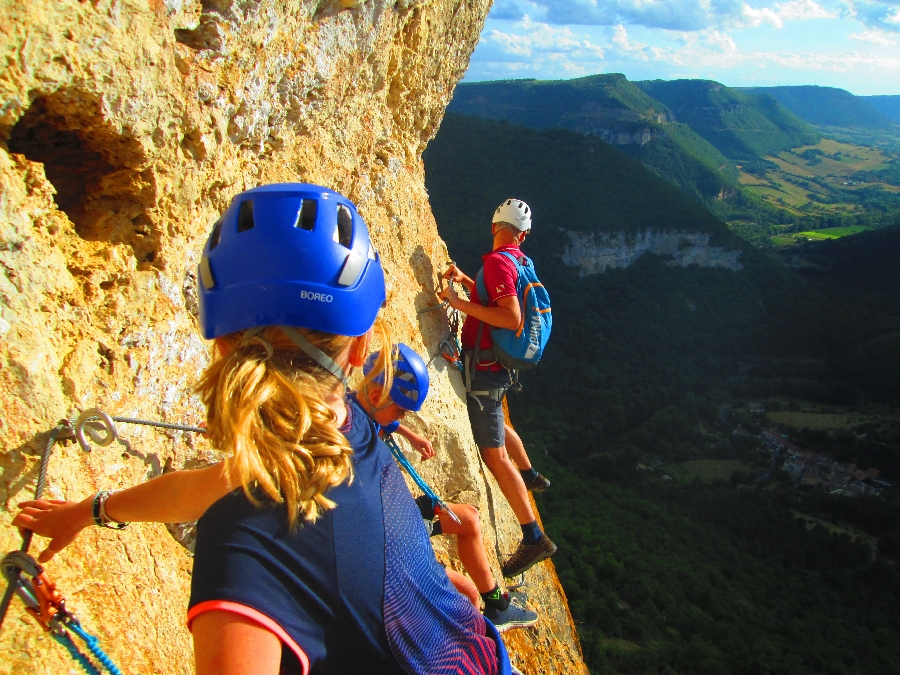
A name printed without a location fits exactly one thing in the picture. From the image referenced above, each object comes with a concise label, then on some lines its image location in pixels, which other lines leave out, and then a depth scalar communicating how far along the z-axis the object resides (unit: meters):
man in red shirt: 4.43
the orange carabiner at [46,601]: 1.54
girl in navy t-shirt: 1.18
